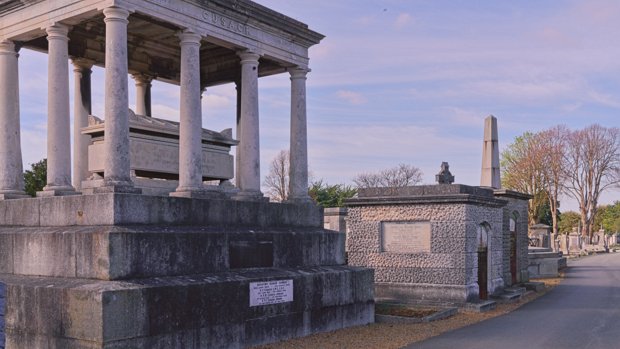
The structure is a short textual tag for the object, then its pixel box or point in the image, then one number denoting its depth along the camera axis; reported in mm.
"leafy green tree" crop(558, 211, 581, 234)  83500
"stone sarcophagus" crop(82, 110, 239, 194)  11695
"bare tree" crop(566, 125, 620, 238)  50031
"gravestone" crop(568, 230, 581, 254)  53281
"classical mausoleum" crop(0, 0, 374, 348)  9273
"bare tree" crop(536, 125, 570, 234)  48062
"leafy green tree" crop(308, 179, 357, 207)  47938
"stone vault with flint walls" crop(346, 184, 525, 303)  16359
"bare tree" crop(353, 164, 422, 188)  66250
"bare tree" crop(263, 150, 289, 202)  55906
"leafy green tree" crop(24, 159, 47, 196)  27450
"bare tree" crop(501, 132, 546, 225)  47781
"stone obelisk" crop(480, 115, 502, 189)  21938
